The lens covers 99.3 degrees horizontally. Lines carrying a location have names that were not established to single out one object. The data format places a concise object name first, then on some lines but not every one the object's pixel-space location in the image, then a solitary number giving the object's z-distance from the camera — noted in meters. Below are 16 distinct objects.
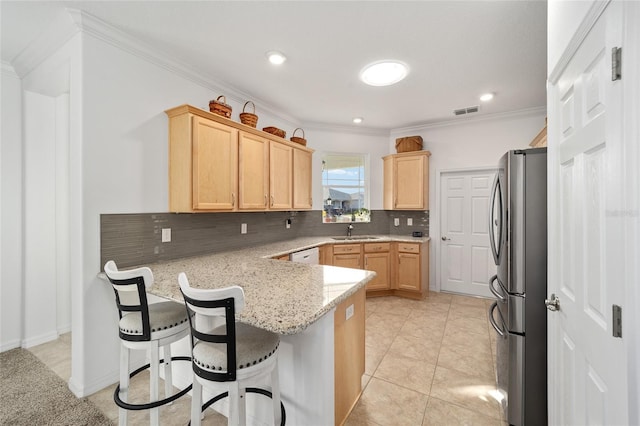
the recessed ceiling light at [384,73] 2.75
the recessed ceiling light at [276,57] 2.54
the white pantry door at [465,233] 4.32
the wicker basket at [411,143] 4.61
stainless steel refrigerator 1.66
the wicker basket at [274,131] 3.52
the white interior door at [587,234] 0.84
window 4.91
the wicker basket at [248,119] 3.11
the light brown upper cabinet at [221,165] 2.52
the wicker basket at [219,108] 2.74
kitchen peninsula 1.32
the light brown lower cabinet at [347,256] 4.22
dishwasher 3.43
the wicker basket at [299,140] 4.04
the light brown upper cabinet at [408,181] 4.53
